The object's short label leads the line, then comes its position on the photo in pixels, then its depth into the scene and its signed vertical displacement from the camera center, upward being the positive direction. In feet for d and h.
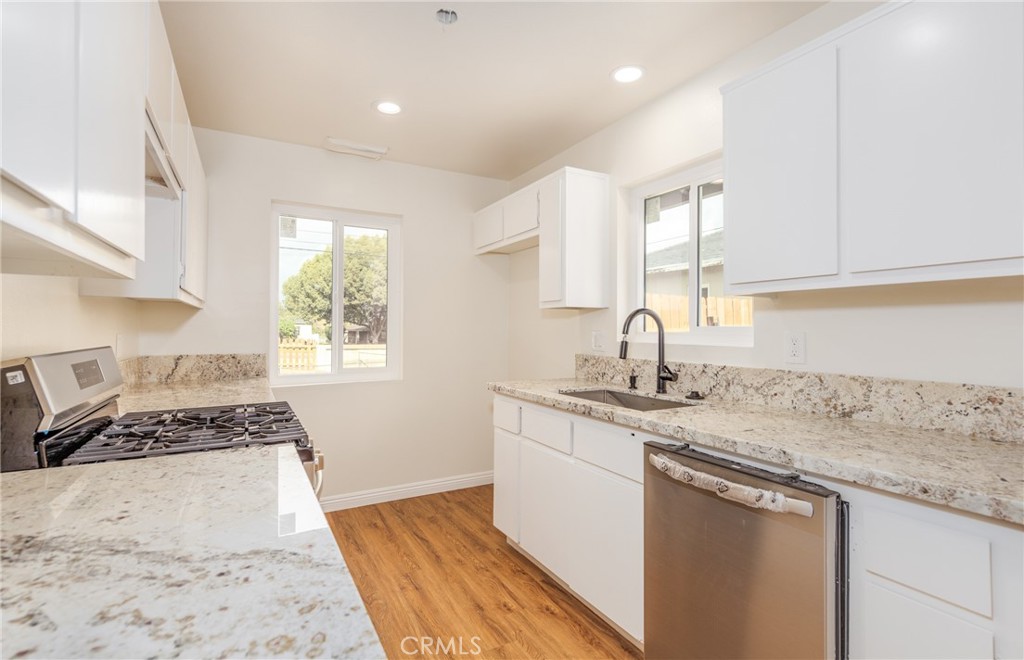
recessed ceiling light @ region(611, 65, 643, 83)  7.43 +4.11
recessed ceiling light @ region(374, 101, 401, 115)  8.64 +4.15
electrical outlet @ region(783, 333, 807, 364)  6.08 -0.16
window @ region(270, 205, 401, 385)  10.82 +0.91
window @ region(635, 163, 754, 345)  7.57 +1.30
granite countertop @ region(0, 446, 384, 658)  1.51 -0.96
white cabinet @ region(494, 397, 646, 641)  5.80 -2.37
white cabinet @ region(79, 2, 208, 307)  4.44 +1.77
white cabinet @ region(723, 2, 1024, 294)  3.90 +1.74
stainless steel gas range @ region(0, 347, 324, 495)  3.62 -0.88
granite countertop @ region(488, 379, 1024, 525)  3.17 -0.97
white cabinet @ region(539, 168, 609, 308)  8.99 +1.87
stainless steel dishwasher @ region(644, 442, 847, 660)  3.79 -2.04
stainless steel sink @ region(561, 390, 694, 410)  7.42 -1.05
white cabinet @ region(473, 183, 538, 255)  9.92 +2.52
